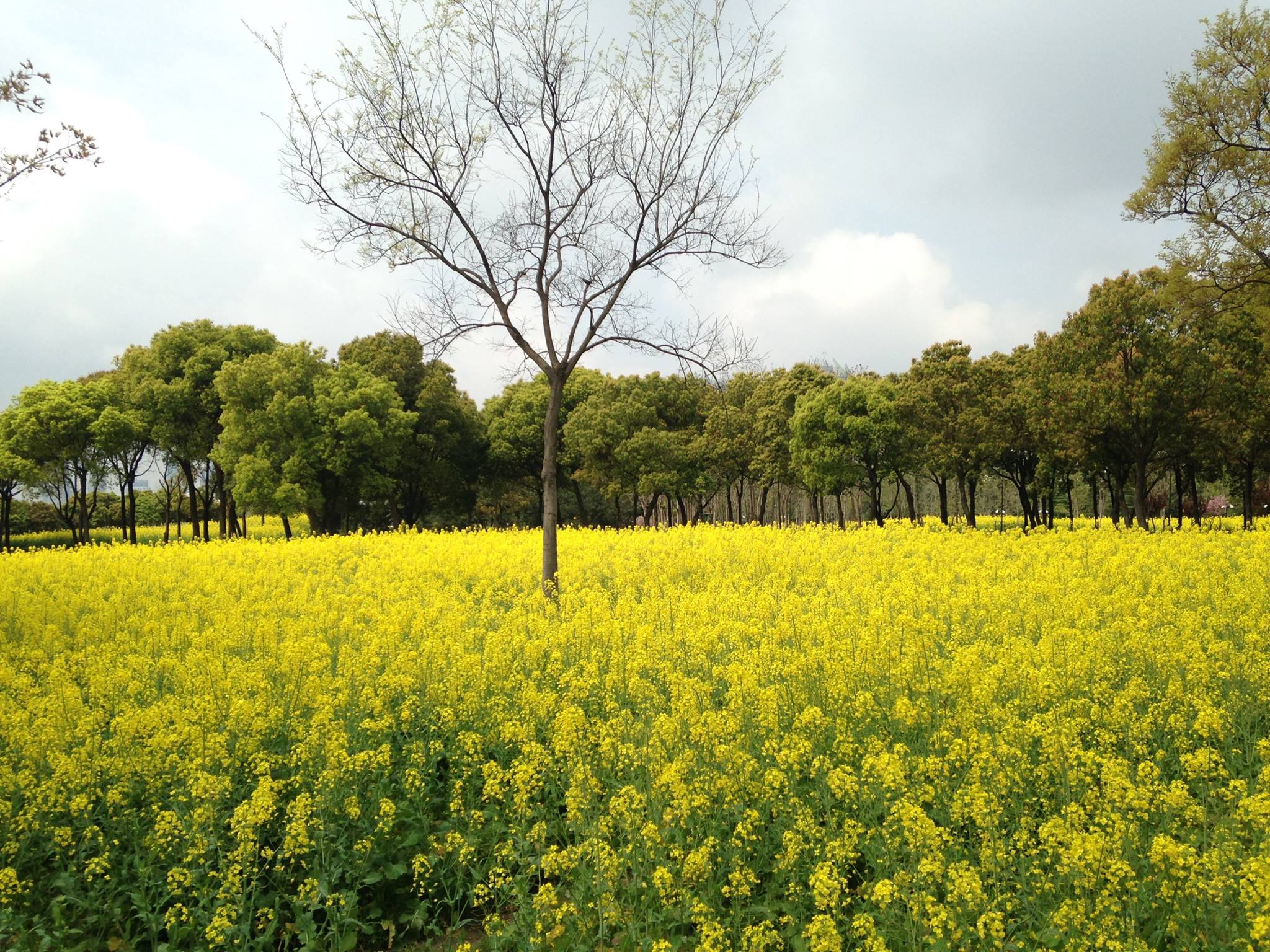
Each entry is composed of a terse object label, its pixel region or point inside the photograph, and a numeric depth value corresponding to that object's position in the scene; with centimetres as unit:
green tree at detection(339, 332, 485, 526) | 4575
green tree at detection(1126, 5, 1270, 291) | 1673
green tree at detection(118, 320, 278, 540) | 3906
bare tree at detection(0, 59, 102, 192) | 1027
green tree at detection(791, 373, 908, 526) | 3609
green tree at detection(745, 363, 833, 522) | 4275
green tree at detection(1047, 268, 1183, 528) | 2603
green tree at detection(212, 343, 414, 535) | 3556
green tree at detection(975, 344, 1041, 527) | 3192
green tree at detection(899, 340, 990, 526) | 3341
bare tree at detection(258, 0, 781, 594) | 1374
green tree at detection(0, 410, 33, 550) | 3531
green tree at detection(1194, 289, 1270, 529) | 2628
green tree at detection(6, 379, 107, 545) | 3562
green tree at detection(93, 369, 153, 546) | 3623
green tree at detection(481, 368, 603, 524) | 4734
